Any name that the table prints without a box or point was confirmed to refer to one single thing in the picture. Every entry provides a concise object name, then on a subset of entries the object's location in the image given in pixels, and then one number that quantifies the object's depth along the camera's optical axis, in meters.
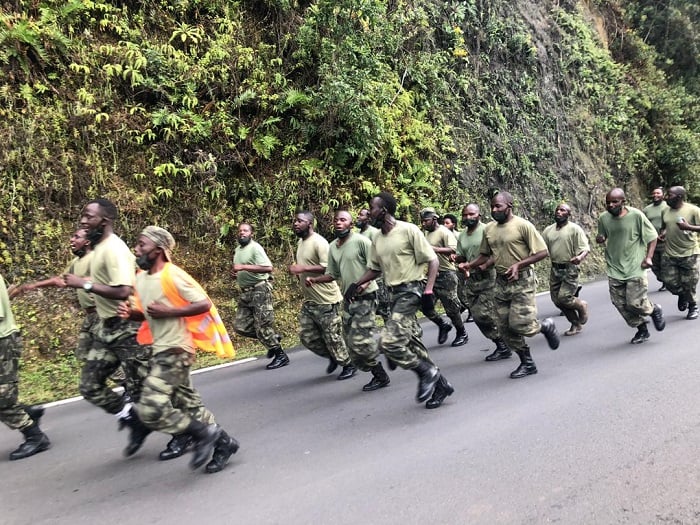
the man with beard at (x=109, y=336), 4.59
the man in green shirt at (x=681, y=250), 8.73
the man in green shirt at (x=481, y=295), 7.22
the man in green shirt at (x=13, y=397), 4.64
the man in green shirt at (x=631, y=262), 7.19
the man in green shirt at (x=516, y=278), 6.09
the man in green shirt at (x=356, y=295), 5.93
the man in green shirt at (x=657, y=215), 10.23
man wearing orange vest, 3.94
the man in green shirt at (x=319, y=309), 6.75
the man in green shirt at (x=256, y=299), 7.66
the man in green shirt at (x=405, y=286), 5.23
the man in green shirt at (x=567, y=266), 8.15
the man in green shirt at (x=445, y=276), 8.38
